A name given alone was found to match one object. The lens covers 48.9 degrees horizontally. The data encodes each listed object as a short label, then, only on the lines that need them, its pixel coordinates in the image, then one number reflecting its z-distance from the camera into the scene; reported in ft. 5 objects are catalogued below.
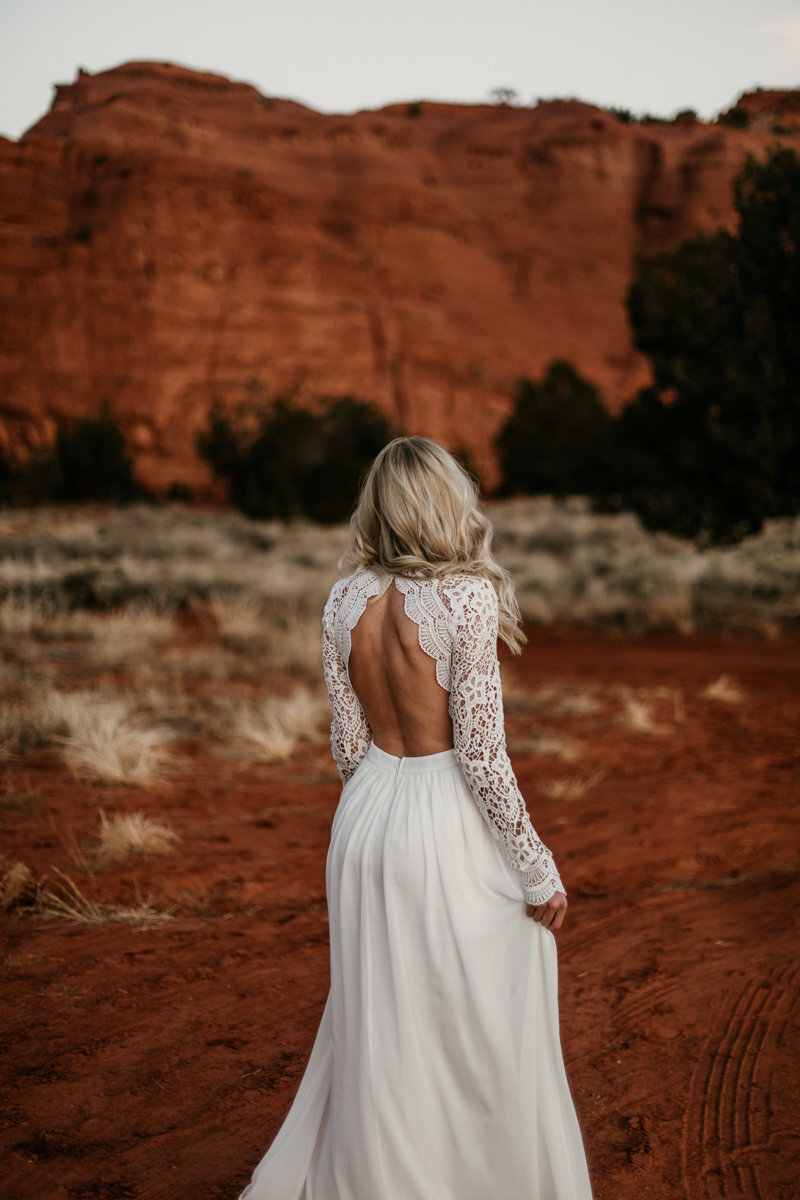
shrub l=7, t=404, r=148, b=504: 113.80
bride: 6.89
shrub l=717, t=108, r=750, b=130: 122.54
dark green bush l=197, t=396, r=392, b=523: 97.55
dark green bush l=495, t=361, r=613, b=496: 116.37
